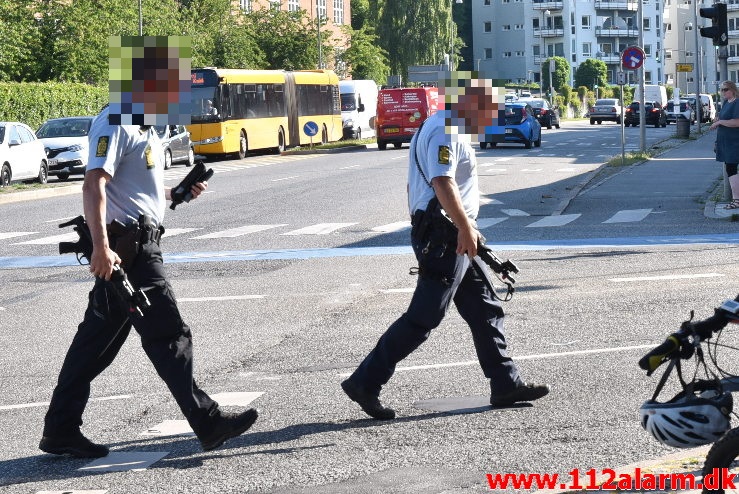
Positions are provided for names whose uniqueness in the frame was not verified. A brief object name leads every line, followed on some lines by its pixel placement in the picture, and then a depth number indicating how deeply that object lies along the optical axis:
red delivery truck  50.84
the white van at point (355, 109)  62.56
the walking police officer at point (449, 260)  6.50
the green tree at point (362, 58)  74.12
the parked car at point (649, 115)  74.31
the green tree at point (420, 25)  98.88
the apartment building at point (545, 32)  144.50
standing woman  18.36
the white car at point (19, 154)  29.11
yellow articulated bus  44.28
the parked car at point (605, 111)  87.38
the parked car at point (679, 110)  74.62
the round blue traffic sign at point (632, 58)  33.16
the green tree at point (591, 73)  133.38
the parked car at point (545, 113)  73.25
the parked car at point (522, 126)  45.16
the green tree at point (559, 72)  130.25
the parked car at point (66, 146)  33.59
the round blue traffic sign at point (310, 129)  48.81
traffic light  21.31
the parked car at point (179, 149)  37.81
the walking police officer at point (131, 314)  5.88
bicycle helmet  4.19
